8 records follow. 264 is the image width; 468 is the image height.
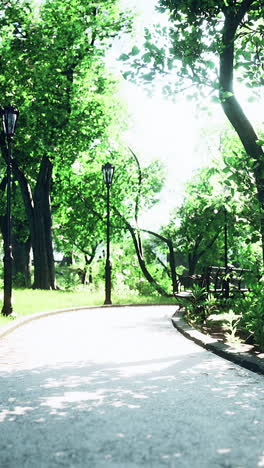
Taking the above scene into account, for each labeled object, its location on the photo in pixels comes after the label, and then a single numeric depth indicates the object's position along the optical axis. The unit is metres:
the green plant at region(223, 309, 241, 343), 9.78
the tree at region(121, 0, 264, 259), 9.90
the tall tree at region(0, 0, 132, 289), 23.53
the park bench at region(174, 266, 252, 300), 14.41
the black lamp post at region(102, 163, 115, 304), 22.64
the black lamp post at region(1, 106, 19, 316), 14.31
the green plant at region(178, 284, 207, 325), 13.86
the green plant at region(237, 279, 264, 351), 8.83
